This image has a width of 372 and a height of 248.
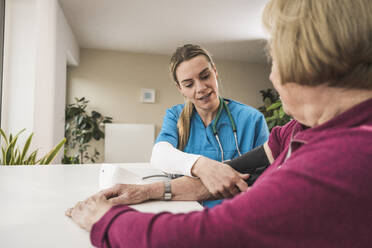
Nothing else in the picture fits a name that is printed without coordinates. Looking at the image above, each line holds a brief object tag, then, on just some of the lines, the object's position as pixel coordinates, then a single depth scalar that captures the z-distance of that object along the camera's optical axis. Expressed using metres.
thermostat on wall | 5.68
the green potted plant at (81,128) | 4.72
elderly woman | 0.32
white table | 0.54
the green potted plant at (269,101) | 4.06
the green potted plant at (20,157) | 2.17
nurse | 1.36
